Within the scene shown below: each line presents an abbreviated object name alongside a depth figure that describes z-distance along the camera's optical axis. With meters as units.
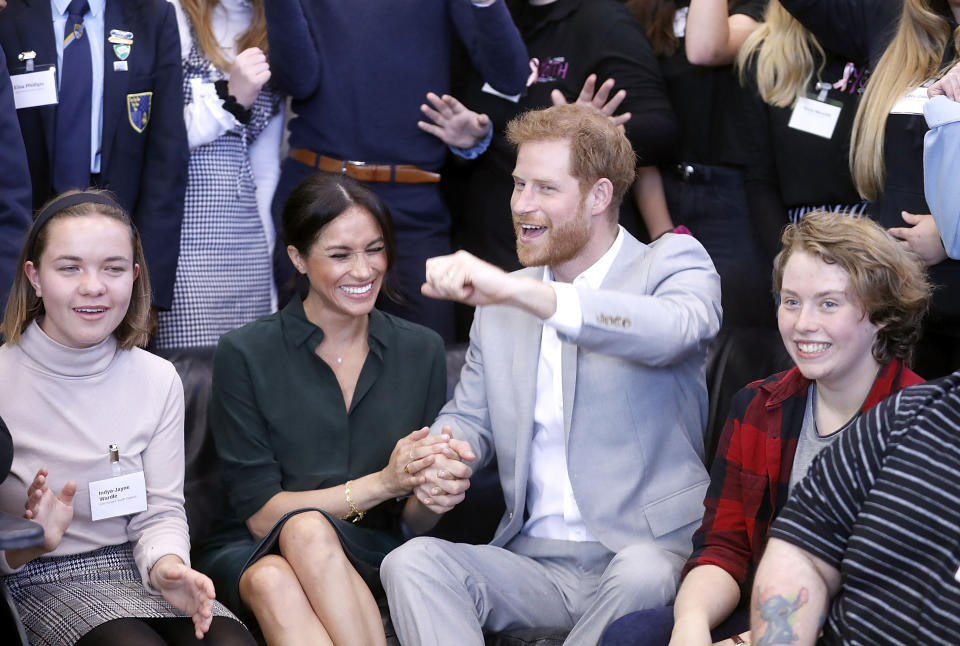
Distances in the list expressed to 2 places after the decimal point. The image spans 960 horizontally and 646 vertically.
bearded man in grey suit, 5.41
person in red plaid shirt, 5.07
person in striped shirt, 4.17
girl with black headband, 5.40
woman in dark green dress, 5.96
